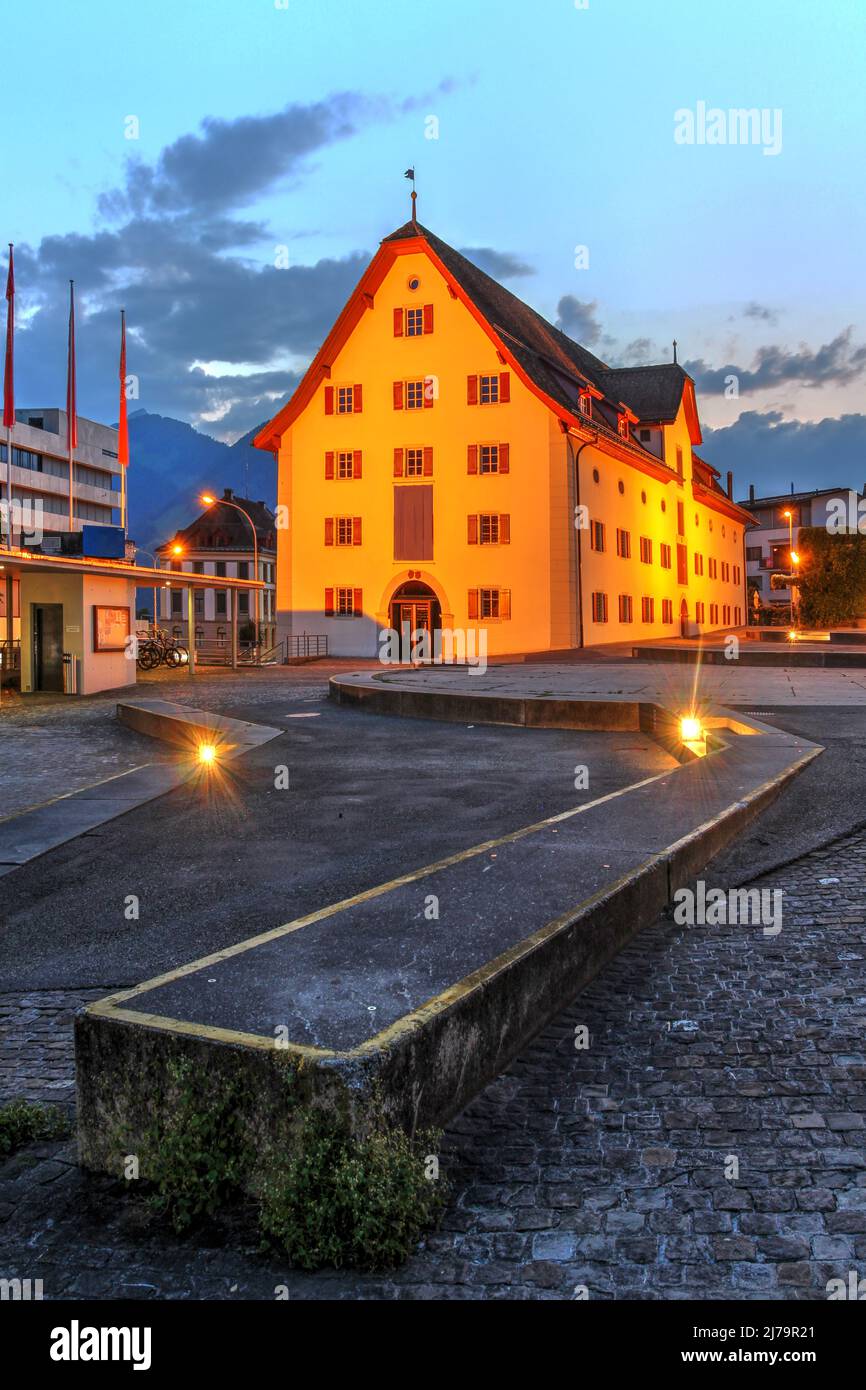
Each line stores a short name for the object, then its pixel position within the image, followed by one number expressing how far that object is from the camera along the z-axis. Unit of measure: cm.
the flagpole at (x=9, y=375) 3672
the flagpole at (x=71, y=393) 3585
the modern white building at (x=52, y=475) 8519
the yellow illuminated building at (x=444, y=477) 3712
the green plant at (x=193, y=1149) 291
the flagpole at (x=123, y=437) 3874
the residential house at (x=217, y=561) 9381
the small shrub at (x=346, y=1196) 266
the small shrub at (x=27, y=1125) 334
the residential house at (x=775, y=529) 8850
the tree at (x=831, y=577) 4203
